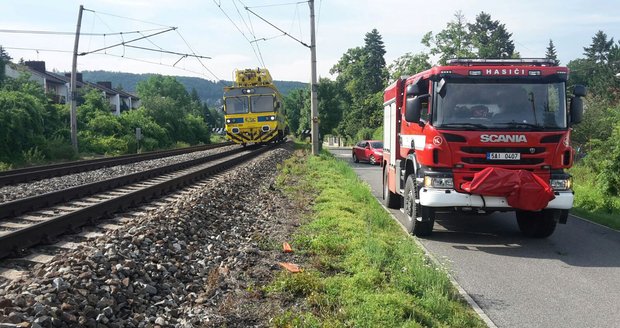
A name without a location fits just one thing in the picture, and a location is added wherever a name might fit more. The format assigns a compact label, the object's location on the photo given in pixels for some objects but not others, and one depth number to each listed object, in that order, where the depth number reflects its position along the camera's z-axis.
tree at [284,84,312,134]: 101.94
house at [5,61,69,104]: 72.31
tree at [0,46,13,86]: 48.98
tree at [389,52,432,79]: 50.30
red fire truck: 7.86
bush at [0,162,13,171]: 19.28
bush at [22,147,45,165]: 22.05
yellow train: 30.44
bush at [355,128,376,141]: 57.34
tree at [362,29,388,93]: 91.12
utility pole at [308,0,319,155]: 25.77
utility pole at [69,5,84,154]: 25.97
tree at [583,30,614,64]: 107.00
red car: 27.95
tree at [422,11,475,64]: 49.62
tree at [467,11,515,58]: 71.19
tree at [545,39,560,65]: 112.59
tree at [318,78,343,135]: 72.81
